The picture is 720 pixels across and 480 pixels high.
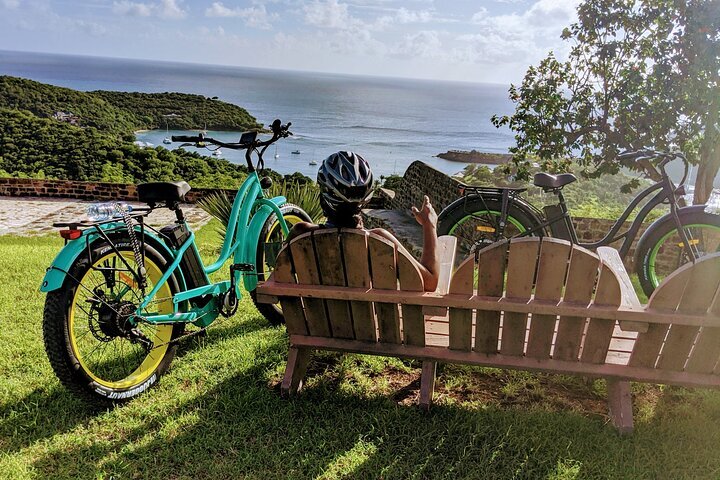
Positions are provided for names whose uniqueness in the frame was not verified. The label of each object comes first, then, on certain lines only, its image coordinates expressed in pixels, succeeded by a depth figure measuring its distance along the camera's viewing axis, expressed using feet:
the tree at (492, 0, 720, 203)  20.99
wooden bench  7.70
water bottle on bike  8.84
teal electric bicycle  8.29
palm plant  25.16
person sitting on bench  8.16
